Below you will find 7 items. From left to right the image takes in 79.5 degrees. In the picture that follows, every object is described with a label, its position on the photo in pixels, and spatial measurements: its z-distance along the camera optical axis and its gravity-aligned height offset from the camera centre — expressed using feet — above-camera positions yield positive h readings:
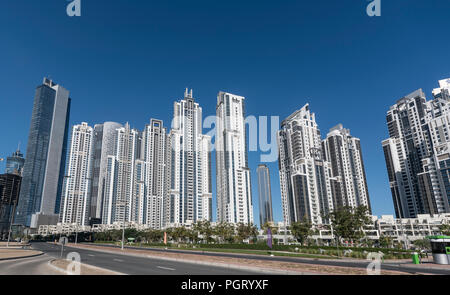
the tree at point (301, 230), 226.79 -9.09
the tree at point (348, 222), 163.12 -2.81
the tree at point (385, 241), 312.91 -27.90
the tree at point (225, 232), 294.25 -11.89
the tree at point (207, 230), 293.64 -9.16
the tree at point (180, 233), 334.24 -12.71
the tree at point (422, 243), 285.93 -28.78
